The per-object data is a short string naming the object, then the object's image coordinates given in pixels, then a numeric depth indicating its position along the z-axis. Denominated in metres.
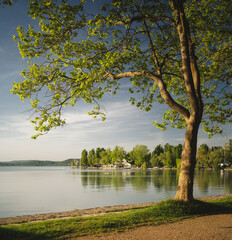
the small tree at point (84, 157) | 175.19
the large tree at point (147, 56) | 9.98
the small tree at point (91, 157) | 171.62
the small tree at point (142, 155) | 135.88
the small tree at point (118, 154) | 150.25
